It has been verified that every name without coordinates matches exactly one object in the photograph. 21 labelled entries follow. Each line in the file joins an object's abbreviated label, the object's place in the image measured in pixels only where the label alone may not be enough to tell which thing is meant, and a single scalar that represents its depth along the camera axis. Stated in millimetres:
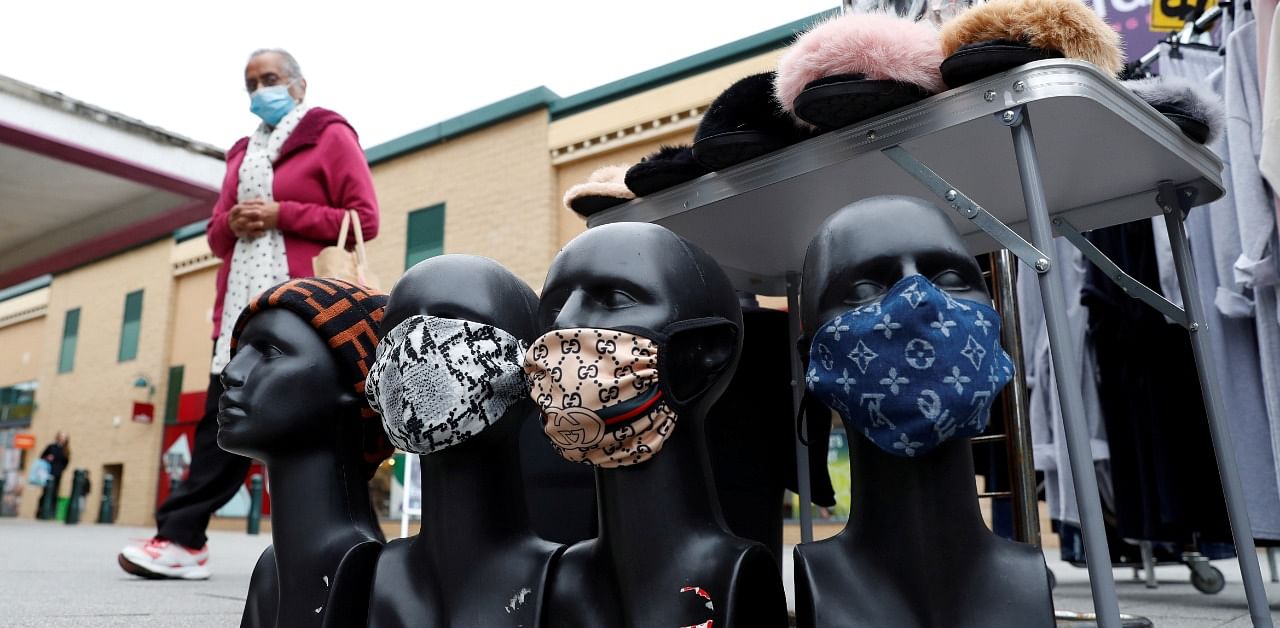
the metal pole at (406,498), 6844
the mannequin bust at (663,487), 1292
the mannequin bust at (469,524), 1453
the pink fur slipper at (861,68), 1490
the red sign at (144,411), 17406
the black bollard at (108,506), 17594
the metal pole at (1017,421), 2367
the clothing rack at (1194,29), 3217
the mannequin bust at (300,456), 1612
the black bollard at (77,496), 16969
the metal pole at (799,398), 2367
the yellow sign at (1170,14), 3691
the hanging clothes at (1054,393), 3608
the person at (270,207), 2881
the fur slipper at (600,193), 2201
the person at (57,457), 17750
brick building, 10445
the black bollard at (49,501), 18609
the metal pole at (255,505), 13273
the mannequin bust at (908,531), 1204
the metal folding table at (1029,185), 1400
